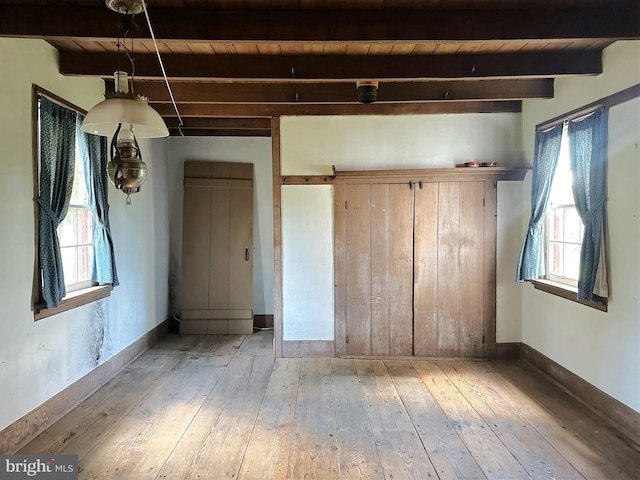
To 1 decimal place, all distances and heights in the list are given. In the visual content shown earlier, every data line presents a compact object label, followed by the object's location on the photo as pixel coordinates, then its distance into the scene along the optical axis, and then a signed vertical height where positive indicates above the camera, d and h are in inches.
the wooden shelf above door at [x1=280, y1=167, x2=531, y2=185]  162.7 +23.2
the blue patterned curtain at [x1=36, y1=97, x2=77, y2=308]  109.0 +12.5
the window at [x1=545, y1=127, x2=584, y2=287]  135.0 +0.8
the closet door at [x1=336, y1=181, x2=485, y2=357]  165.9 -14.1
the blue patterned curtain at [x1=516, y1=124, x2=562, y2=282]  138.9 +11.8
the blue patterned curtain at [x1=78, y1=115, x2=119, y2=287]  131.5 +10.9
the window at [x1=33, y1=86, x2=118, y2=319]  109.3 +6.9
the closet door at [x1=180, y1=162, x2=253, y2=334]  209.5 -9.5
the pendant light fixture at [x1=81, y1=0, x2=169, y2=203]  74.4 +21.7
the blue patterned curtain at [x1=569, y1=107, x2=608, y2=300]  115.4 +12.5
